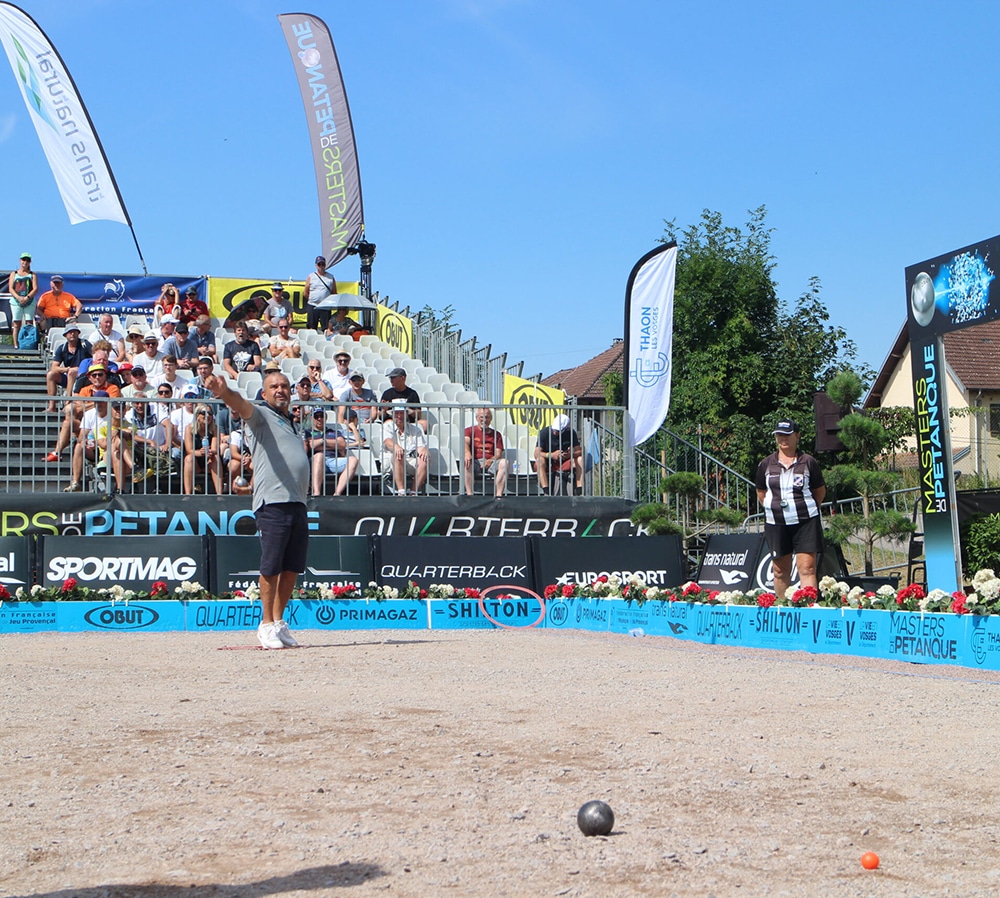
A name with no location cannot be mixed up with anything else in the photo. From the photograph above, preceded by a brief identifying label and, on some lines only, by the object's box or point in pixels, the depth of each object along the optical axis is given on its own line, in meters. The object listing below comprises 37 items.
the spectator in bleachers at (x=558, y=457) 16.61
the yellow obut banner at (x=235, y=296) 25.31
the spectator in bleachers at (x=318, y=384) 18.31
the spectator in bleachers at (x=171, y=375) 17.41
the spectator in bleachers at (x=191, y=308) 23.56
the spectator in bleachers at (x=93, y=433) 15.30
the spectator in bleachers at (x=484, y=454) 16.42
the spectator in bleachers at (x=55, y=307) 23.48
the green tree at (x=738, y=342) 36.88
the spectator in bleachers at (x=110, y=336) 19.76
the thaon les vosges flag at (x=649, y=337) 16.50
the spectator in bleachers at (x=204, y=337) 20.34
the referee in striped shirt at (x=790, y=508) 11.20
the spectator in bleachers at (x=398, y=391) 17.27
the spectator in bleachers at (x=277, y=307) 24.28
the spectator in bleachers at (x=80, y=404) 15.49
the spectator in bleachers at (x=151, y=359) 18.94
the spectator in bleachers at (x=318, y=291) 25.31
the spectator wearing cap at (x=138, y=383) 16.75
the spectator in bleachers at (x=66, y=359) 18.53
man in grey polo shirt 9.16
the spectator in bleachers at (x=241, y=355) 19.87
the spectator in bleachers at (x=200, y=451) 15.52
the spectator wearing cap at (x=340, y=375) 18.89
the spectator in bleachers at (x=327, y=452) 15.81
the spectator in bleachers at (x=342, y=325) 25.41
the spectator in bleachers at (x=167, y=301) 23.73
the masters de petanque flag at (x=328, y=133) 26.42
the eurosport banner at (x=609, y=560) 14.41
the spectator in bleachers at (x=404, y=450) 16.14
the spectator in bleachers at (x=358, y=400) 16.17
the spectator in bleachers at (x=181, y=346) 20.05
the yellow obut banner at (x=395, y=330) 24.58
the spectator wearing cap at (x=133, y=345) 19.50
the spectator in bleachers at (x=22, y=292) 23.17
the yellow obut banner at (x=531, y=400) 17.17
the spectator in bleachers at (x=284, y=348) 21.52
